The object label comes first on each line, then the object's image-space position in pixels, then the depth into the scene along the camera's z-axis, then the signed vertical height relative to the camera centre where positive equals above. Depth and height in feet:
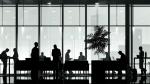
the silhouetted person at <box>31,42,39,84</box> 55.11 -3.22
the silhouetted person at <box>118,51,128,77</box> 70.13 -3.14
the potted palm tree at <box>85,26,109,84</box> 100.32 +0.18
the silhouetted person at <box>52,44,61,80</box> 68.39 -2.31
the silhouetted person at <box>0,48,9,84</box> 86.94 -4.66
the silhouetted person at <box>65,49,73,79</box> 97.49 -3.45
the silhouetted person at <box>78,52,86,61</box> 100.42 -3.66
